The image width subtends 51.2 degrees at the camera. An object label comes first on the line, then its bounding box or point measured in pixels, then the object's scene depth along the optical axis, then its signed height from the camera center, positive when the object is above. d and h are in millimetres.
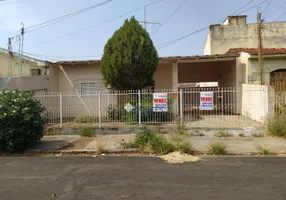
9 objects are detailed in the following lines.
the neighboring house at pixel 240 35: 23578 +5039
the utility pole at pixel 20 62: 14266 +2064
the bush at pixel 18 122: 9250 -685
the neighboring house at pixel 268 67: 14797 +1596
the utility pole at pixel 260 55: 13946 +2044
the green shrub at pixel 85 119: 13762 -907
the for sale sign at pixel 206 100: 12008 -41
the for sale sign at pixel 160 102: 12391 -113
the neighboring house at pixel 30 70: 15731 +1735
